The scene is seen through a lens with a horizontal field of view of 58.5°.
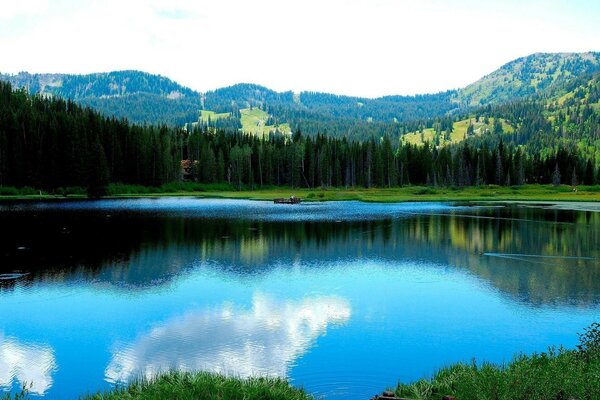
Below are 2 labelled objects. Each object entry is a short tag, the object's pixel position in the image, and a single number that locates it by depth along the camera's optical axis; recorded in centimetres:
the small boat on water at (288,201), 11345
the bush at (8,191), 12888
